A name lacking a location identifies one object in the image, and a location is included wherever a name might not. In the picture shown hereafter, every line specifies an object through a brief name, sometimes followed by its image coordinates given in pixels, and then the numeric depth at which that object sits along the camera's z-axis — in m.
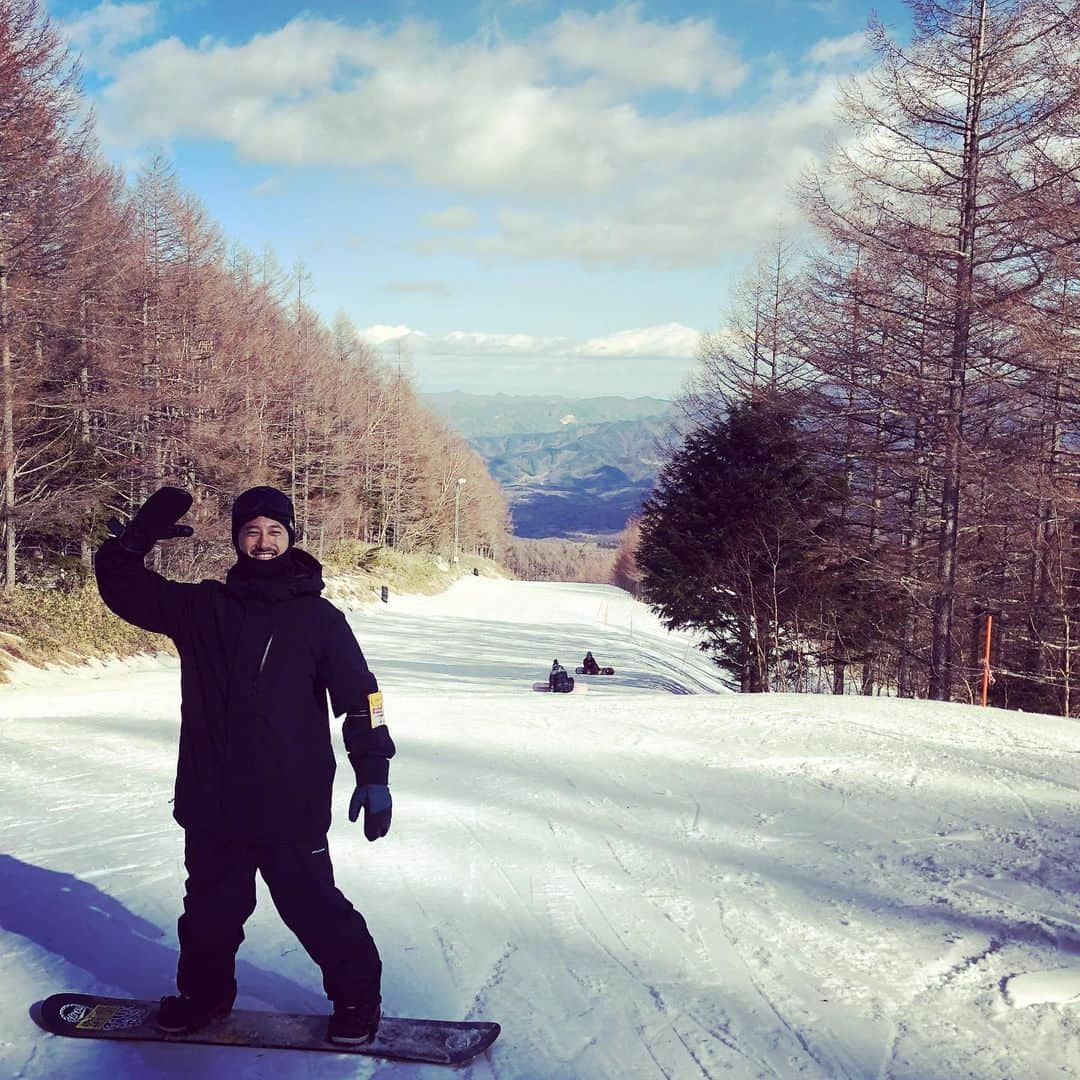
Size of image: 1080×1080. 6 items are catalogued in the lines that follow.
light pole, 49.74
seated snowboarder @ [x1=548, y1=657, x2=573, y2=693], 13.83
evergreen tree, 14.65
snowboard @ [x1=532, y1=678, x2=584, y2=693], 14.17
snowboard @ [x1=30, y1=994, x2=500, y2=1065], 2.82
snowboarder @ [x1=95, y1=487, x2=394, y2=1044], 2.75
